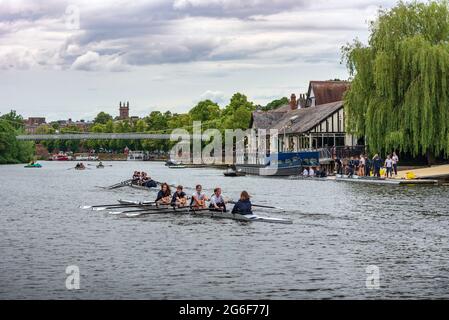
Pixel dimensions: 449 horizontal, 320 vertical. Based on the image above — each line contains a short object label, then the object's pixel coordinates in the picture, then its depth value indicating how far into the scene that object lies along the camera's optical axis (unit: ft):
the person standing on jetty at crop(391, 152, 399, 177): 213.66
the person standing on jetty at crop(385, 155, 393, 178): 210.18
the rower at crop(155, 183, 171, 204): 134.21
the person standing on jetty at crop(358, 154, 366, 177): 227.61
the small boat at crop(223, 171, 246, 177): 290.97
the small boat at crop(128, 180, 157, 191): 201.05
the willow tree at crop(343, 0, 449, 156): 204.95
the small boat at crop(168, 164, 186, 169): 466.29
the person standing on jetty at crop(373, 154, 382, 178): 212.23
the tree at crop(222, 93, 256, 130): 433.48
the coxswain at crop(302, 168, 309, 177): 257.77
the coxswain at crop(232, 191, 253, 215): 114.11
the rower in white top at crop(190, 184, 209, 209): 124.37
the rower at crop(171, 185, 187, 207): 129.70
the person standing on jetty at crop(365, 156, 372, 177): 227.81
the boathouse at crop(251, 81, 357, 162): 301.43
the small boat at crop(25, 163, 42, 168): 496.72
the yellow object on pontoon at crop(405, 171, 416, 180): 199.00
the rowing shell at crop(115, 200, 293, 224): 114.62
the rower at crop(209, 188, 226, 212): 120.57
